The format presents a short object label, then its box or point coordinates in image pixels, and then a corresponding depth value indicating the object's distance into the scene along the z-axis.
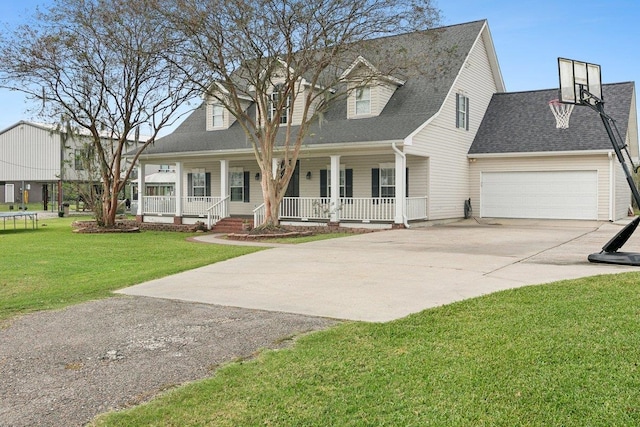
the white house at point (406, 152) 19.67
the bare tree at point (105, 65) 18.80
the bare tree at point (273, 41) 15.60
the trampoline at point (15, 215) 20.81
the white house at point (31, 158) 43.09
